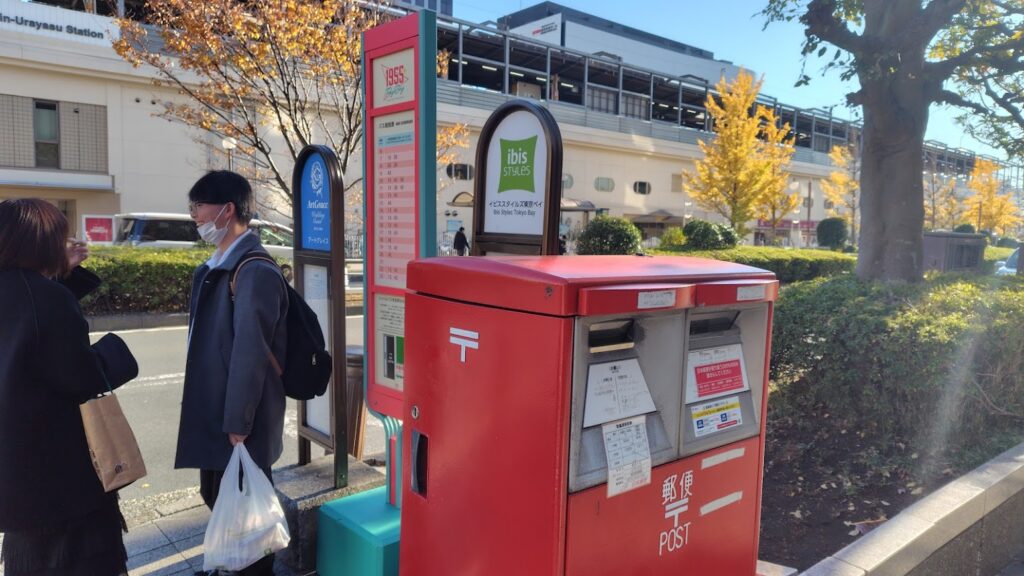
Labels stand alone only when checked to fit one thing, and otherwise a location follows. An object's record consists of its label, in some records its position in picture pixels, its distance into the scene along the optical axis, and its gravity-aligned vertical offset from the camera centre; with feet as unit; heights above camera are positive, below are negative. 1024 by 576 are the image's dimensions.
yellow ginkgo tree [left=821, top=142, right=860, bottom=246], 104.63 +10.51
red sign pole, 8.95 +0.72
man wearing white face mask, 7.93 -1.49
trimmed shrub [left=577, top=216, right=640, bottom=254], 51.85 +0.13
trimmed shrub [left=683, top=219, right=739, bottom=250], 64.75 +0.40
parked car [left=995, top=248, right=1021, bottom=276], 58.39 -1.92
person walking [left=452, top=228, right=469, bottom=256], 65.92 -0.81
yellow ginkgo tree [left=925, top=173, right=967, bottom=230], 112.78 +7.45
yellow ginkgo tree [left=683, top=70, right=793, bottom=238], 90.38 +11.01
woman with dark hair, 6.97 -1.89
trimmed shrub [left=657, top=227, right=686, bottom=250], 66.59 -0.05
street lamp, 42.71 +5.85
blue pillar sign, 9.87 -0.63
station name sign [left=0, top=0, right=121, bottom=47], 65.51 +21.34
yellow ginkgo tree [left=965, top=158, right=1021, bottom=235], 119.14 +7.67
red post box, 5.50 -1.71
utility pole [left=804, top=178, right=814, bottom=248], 141.08 +4.47
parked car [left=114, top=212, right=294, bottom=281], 51.11 -0.20
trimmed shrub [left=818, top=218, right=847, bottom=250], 95.14 +1.44
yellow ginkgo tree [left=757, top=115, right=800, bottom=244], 94.48 +11.44
